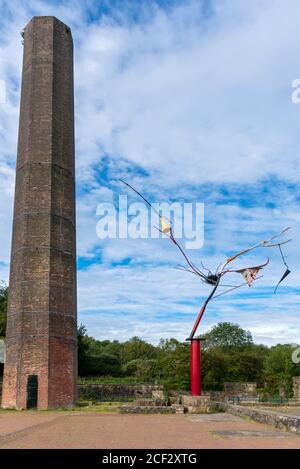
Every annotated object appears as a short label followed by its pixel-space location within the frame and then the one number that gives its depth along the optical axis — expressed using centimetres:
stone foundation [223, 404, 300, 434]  1045
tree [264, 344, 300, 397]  3431
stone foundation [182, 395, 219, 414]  1756
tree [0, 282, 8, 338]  3287
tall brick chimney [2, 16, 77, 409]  2172
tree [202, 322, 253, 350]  6762
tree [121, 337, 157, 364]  6291
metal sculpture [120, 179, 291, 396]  1952
